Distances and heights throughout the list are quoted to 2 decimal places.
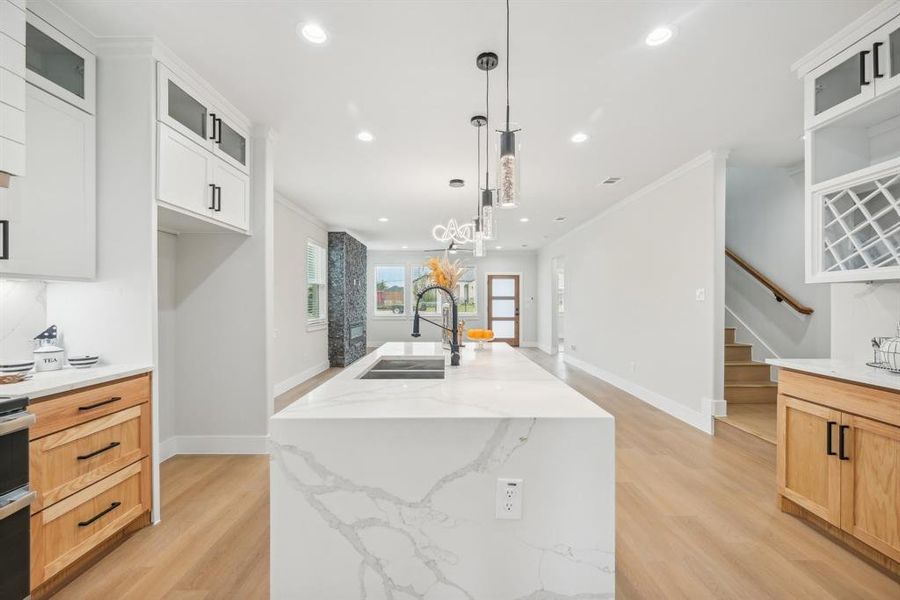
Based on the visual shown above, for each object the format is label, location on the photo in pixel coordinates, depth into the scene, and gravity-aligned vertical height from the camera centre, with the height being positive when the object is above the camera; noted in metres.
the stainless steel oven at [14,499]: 1.33 -0.70
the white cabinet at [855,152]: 1.96 +0.85
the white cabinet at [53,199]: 1.75 +0.46
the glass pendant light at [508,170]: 1.61 +0.52
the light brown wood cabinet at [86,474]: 1.60 -0.81
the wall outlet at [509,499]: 1.26 -0.63
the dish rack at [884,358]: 1.85 -0.26
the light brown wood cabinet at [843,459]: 1.75 -0.77
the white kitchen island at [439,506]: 1.27 -0.66
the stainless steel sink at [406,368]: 2.14 -0.40
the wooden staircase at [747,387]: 3.80 -0.88
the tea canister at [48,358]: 1.95 -0.30
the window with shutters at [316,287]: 6.33 +0.19
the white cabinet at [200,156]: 2.27 +0.91
